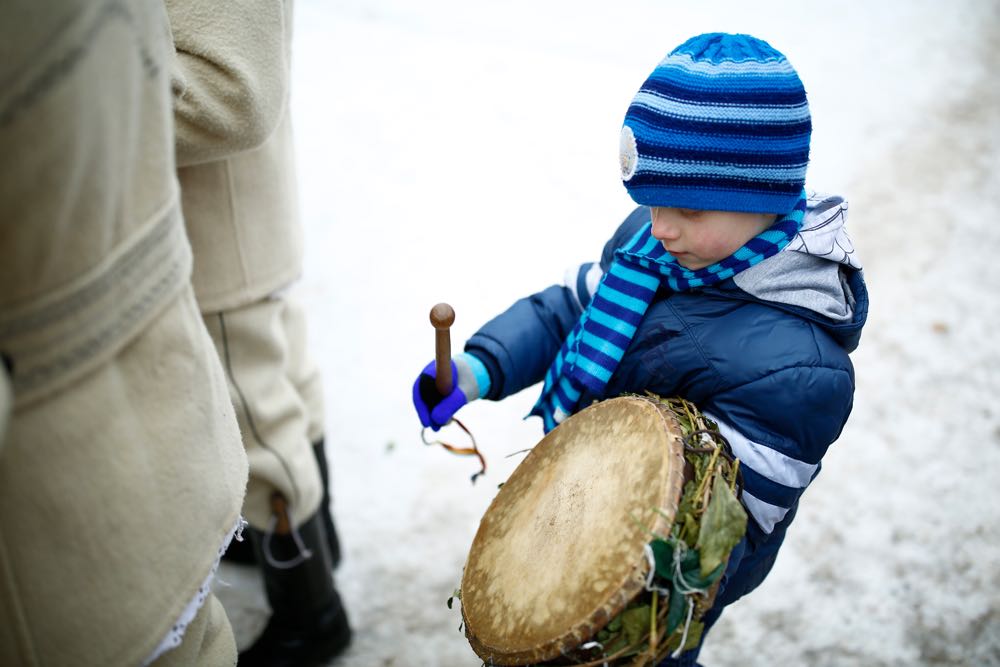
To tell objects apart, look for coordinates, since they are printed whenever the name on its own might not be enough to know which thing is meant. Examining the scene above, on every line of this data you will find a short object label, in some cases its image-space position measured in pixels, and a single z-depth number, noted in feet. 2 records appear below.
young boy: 4.74
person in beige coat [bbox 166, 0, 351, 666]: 5.26
